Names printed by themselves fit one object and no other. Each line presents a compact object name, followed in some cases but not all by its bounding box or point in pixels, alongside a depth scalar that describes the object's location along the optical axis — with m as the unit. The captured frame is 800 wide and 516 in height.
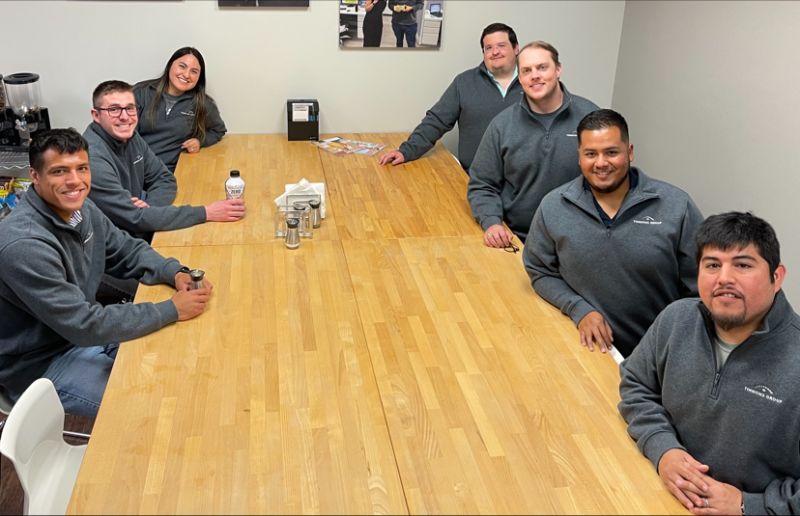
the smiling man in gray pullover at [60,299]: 2.69
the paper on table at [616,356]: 2.75
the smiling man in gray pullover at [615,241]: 2.89
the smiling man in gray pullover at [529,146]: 3.67
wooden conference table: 2.11
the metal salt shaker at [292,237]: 3.49
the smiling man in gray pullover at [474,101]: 4.51
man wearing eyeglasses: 3.69
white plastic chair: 2.20
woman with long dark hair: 4.66
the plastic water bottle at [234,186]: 3.90
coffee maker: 4.76
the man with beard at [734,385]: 2.08
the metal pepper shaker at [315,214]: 3.70
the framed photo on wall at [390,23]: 5.18
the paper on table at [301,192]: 3.77
